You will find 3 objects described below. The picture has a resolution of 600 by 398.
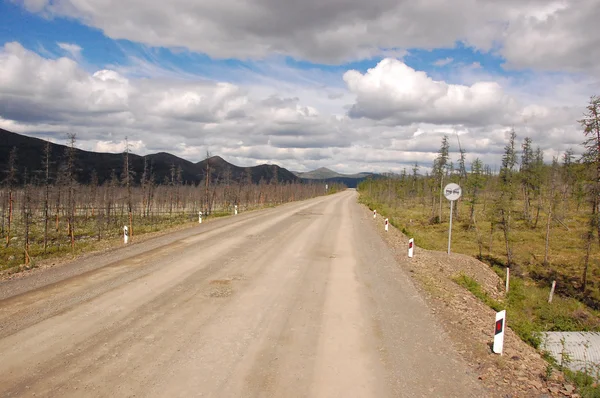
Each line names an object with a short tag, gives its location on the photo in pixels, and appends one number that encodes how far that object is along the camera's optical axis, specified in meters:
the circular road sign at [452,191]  14.70
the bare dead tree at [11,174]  35.71
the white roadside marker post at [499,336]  6.17
